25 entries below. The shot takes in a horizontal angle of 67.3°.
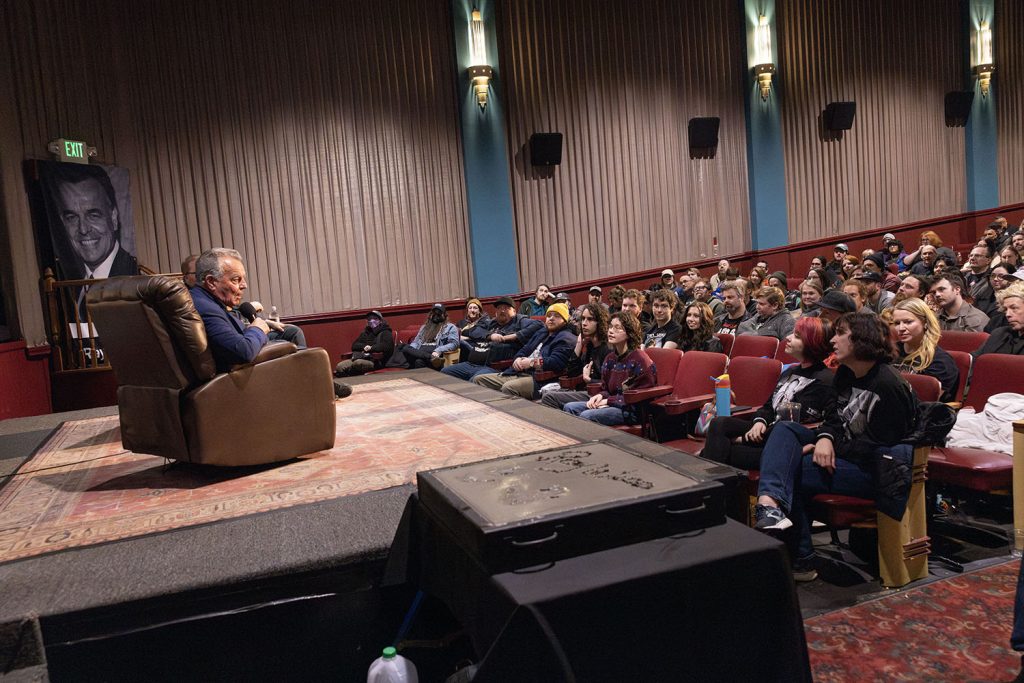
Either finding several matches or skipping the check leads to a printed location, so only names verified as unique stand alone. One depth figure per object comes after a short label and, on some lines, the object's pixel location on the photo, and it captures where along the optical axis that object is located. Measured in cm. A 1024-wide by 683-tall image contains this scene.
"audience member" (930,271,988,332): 450
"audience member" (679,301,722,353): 511
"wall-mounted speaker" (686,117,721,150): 997
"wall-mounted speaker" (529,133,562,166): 899
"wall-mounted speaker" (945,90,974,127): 1178
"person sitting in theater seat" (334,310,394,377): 723
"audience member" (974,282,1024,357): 355
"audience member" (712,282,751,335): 577
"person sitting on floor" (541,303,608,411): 490
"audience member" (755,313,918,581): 267
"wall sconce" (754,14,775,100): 1012
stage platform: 189
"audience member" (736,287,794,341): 528
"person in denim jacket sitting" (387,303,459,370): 725
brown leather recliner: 289
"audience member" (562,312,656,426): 413
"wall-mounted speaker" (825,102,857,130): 1074
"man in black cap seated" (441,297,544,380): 643
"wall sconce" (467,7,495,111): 853
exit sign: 672
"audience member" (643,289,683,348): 532
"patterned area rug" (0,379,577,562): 254
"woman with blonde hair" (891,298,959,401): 347
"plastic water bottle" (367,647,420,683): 205
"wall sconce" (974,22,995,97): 1192
